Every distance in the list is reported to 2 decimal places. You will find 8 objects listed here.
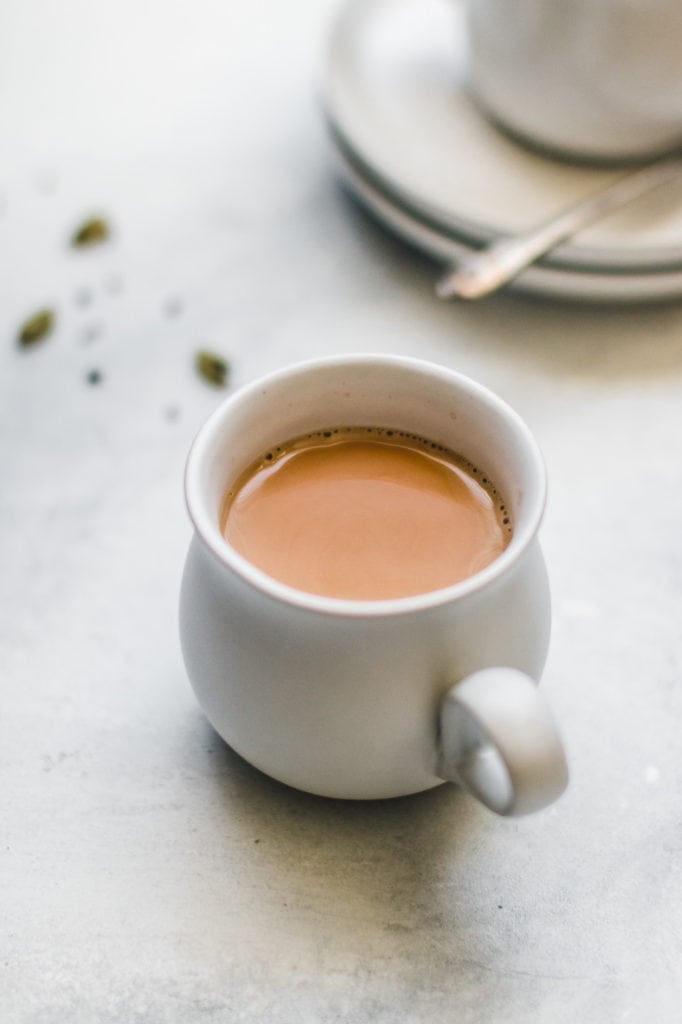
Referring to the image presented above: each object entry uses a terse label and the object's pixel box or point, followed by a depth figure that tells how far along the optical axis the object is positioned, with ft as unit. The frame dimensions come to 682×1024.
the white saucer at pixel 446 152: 2.88
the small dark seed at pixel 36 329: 2.97
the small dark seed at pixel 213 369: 2.91
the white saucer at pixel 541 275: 2.87
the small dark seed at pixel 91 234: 3.28
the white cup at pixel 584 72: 2.75
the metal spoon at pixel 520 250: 2.79
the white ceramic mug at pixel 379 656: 1.57
